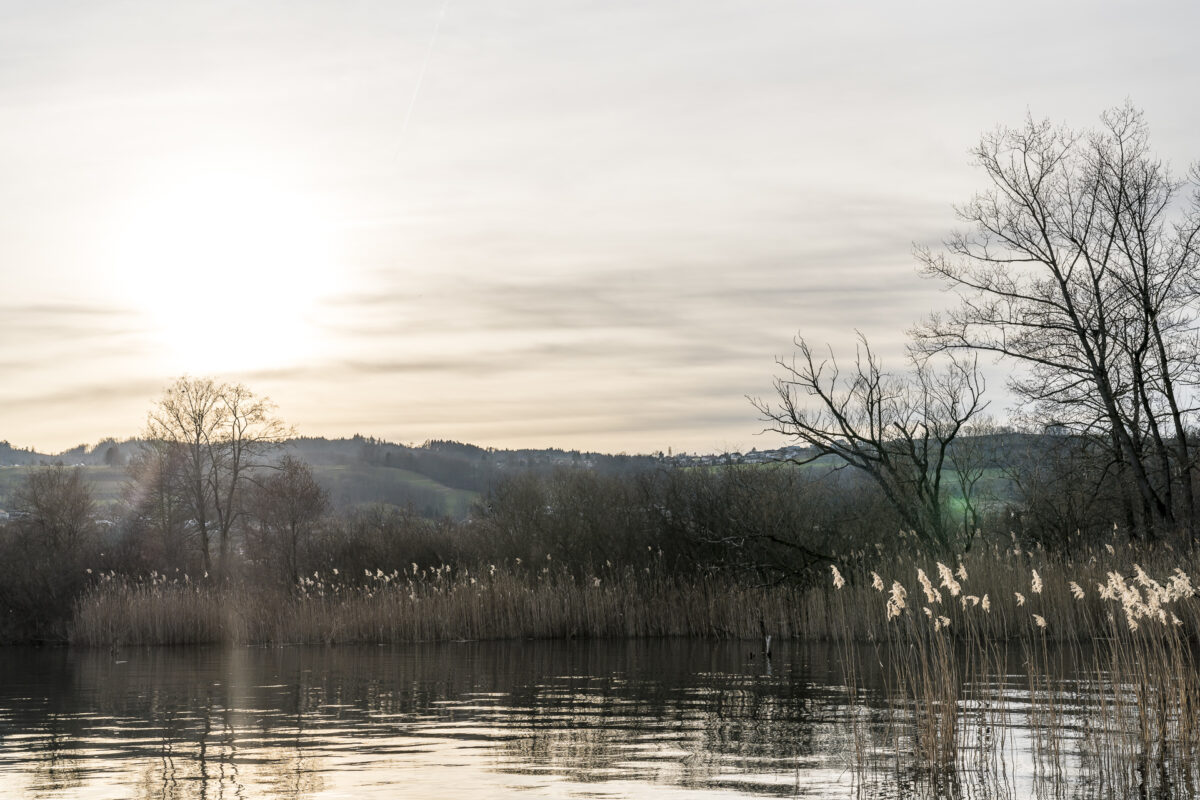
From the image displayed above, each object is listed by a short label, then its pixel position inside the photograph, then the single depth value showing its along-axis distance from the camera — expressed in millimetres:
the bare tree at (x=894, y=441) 29766
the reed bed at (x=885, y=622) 10867
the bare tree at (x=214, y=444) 58250
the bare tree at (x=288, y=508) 55812
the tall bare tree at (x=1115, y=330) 34812
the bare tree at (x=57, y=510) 49219
